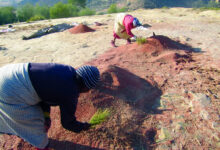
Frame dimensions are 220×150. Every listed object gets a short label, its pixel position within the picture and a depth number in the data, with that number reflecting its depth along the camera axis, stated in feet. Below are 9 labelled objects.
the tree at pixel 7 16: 59.69
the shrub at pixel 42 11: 76.47
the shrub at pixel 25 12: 66.85
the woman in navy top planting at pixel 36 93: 4.34
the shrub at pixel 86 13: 79.46
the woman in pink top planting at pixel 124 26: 12.49
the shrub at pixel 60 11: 67.77
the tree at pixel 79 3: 103.81
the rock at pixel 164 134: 6.08
